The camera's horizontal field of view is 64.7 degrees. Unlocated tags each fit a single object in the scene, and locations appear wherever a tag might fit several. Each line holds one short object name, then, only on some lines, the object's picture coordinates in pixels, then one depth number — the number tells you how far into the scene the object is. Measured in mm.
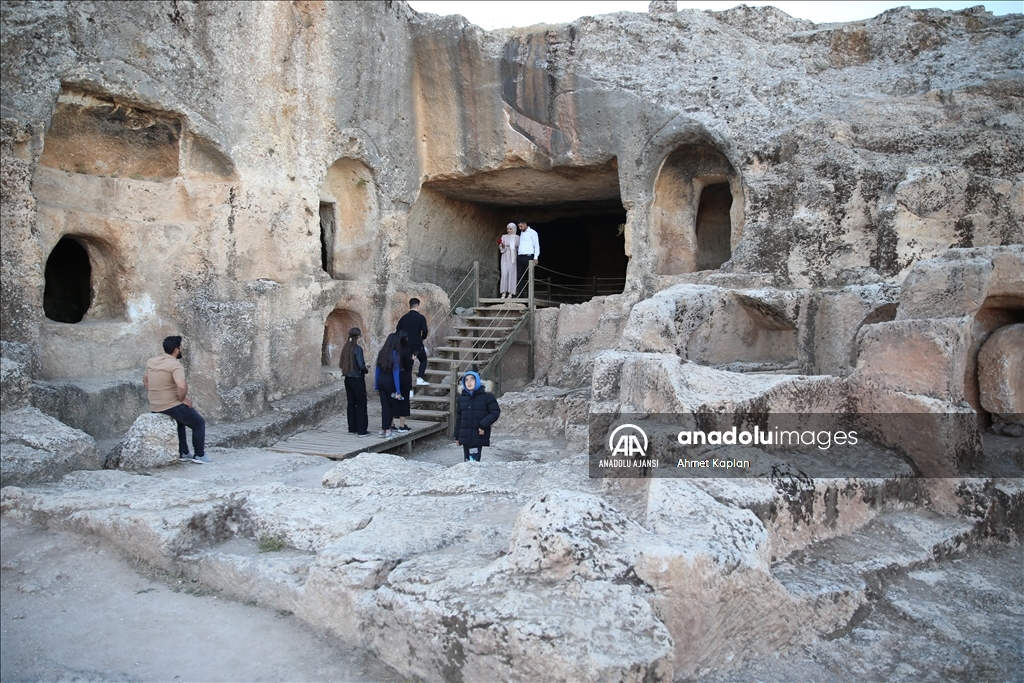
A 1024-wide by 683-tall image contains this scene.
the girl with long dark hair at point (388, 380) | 7660
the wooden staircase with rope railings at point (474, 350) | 8955
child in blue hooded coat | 6133
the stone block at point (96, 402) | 6613
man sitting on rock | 5965
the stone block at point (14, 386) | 5767
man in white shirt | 10484
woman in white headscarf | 10781
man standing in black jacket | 8383
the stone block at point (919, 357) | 4707
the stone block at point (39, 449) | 5031
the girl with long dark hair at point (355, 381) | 7656
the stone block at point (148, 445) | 5738
